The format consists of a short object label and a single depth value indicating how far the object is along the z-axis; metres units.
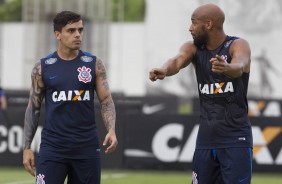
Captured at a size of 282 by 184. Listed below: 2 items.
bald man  16.89
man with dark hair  17.05
